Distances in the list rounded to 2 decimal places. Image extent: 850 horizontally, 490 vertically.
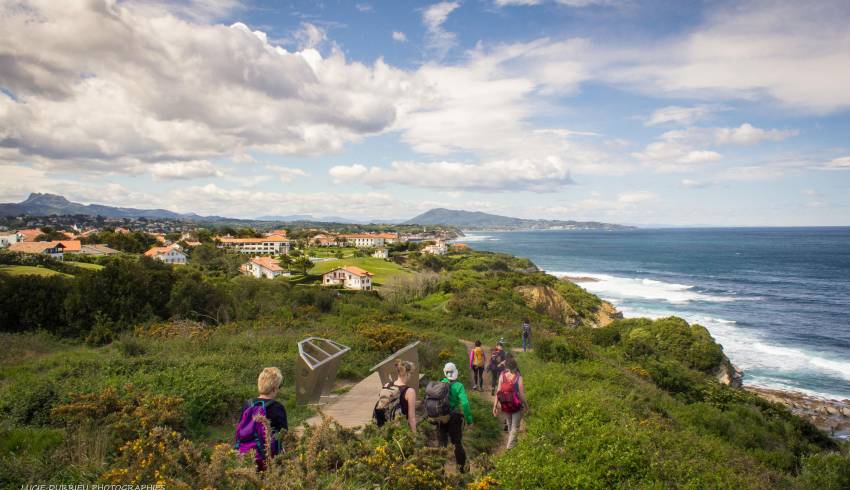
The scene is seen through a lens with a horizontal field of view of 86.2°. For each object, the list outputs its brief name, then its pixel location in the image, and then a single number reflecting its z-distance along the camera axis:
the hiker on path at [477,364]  10.14
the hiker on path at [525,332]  15.26
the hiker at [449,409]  5.67
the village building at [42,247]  58.47
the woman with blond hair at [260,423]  4.20
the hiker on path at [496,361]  9.61
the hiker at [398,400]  5.61
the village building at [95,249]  60.38
